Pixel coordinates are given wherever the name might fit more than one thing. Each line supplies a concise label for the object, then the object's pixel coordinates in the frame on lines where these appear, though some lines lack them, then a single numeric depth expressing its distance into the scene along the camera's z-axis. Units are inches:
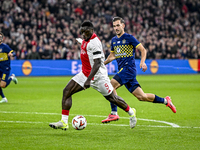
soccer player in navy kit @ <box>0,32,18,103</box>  954.1
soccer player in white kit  505.0
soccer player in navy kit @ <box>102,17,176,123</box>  609.7
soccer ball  520.4
